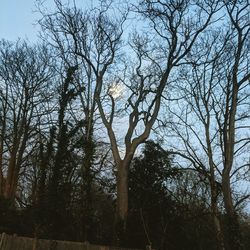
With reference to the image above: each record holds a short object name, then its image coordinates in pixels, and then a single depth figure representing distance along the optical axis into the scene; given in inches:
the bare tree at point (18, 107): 1144.8
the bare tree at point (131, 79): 884.0
